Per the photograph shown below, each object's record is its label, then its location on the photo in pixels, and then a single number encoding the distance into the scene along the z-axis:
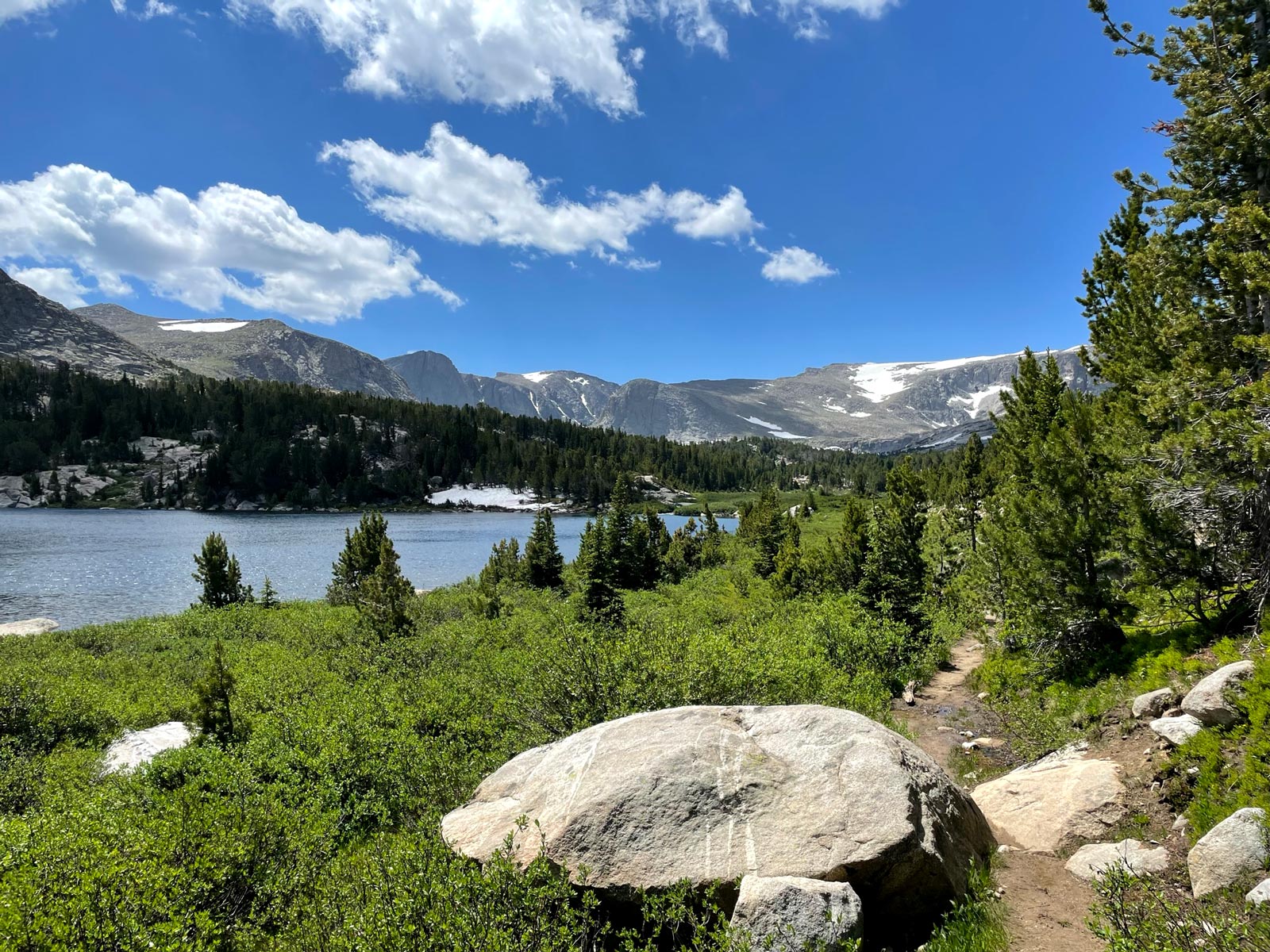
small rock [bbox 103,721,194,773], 16.03
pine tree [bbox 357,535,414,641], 29.92
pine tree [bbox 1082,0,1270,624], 11.84
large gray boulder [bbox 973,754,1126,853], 9.05
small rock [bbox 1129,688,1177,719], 11.24
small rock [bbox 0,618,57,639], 38.72
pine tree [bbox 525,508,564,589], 52.19
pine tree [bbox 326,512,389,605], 46.97
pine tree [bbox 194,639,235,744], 16.30
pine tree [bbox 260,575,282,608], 47.12
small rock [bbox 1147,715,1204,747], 9.45
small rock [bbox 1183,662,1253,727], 8.84
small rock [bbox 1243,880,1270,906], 5.71
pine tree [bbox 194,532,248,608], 46.69
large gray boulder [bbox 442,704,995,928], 7.20
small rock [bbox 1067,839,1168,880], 7.56
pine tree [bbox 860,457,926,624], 26.14
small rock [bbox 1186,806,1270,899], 6.40
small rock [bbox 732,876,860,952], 6.23
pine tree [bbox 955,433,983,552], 42.66
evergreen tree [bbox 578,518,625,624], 32.84
